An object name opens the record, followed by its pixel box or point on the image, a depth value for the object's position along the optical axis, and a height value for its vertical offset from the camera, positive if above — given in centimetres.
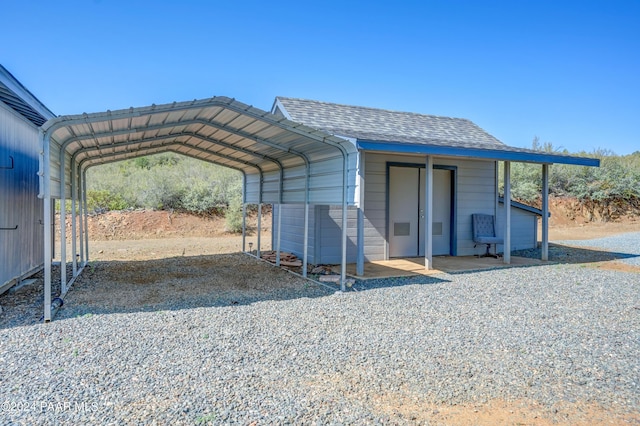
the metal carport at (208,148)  520 +111
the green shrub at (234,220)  1648 -50
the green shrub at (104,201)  1614 +22
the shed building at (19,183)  569 +36
